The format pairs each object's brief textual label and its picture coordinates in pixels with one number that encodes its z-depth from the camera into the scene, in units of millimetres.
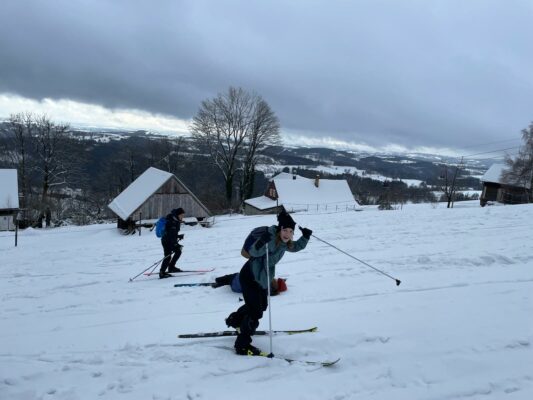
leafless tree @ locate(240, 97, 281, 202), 42156
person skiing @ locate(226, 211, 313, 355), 4512
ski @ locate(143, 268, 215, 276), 9867
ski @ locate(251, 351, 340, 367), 4293
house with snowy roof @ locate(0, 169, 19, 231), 31625
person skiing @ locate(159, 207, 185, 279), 9414
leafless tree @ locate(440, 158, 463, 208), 47831
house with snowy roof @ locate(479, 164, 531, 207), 39969
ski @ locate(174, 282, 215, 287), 8312
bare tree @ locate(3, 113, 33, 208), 36500
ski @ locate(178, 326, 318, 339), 5125
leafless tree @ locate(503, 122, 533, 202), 38250
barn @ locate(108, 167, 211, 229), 25781
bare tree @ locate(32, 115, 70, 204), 35844
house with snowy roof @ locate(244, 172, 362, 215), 45531
